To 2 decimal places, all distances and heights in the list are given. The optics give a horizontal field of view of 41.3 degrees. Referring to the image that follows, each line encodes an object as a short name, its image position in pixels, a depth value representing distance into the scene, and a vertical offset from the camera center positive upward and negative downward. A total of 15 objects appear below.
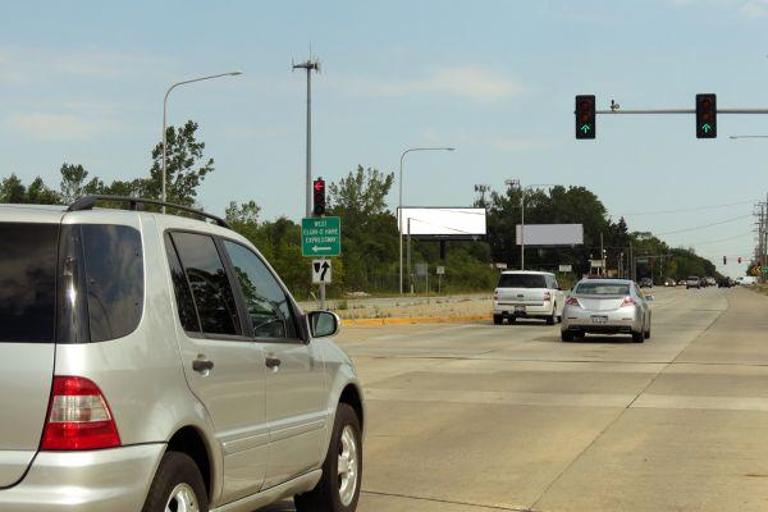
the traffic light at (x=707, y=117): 28.22 +4.41
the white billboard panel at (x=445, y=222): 122.25 +6.55
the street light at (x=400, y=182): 65.75 +6.36
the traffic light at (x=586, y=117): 28.42 +4.45
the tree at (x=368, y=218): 127.38 +7.92
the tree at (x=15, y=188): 57.78 +5.52
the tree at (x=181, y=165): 49.44 +5.42
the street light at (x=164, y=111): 38.34 +6.42
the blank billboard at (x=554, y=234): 143.00 +5.88
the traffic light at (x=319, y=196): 28.77 +2.28
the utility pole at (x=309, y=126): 34.28 +5.13
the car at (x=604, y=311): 24.06 -0.84
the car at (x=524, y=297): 32.59 -0.67
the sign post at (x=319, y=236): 29.81 +1.18
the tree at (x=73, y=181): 69.44 +6.64
